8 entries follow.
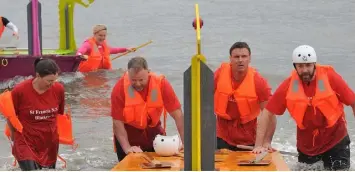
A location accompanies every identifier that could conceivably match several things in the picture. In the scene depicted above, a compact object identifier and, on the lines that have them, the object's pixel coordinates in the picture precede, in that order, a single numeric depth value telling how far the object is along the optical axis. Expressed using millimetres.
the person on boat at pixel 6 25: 35775
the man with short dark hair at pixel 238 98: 19906
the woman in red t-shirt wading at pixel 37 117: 19172
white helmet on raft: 18828
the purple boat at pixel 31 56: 35531
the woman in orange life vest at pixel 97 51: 37028
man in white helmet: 18516
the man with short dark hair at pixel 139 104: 19500
